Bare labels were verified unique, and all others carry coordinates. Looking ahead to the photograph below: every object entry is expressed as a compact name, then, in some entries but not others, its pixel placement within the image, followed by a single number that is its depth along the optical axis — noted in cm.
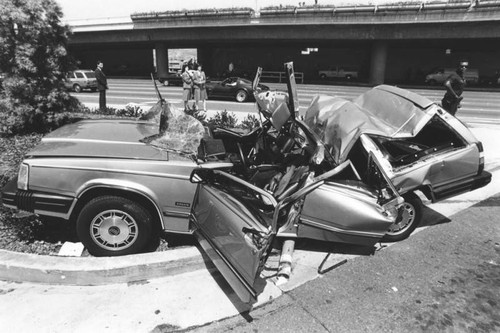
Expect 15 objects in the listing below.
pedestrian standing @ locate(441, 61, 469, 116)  865
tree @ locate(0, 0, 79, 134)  645
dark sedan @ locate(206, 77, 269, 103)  1778
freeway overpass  2842
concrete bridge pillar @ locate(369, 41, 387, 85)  3244
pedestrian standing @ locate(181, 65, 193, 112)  1338
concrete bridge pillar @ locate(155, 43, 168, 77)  3847
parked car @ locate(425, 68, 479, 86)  3269
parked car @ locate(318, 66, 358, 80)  3712
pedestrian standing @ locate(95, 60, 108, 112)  1245
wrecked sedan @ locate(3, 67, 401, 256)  357
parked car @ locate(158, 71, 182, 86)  2717
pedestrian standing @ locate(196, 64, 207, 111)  1355
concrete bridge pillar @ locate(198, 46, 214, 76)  4498
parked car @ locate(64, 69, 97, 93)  2433
